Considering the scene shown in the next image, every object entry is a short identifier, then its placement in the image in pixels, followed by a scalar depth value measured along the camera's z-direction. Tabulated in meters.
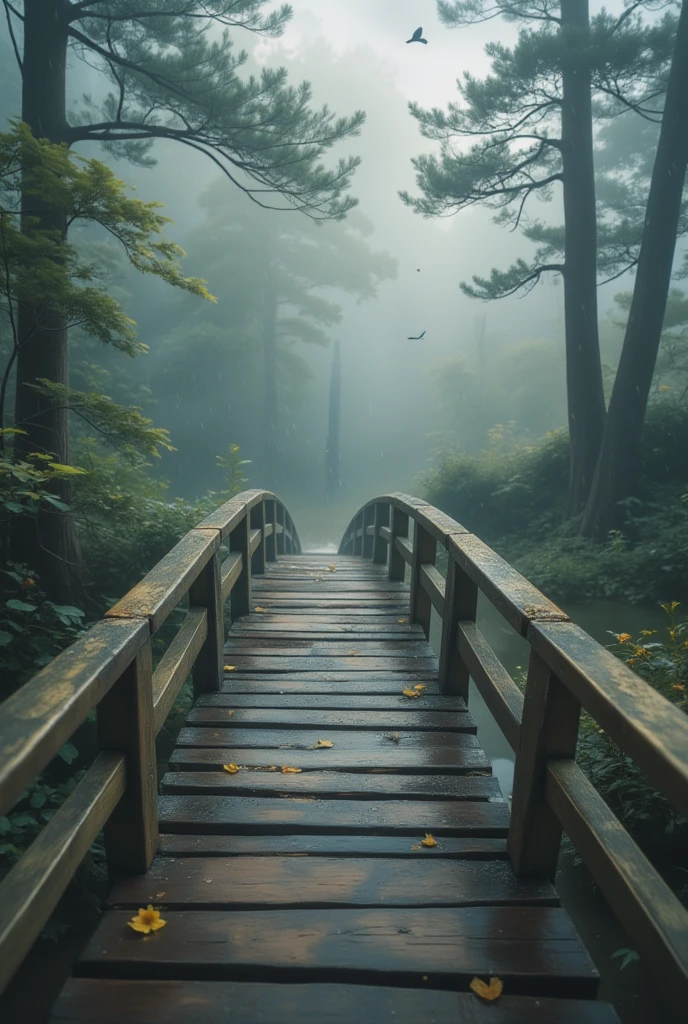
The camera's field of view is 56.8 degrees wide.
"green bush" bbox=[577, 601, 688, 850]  3.70
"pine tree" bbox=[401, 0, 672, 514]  11.38
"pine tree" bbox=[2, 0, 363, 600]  6.39
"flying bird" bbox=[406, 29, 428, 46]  6.42
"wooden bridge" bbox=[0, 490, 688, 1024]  1.39
